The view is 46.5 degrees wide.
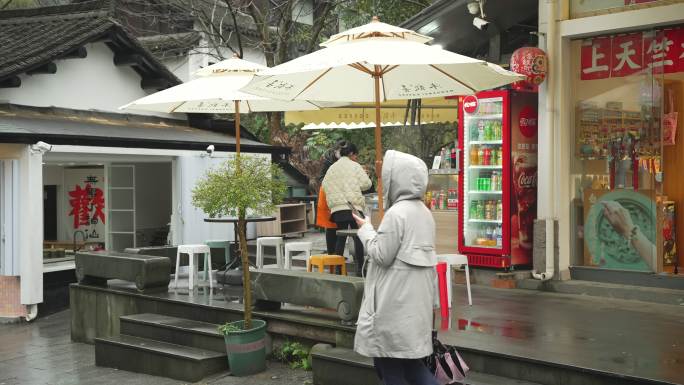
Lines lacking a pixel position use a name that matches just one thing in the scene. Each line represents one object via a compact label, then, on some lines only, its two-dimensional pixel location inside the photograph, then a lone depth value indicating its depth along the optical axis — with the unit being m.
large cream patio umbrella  6.54
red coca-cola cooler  9.85
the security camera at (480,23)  9.87
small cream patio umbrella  9.15
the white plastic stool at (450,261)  7.93
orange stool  8.99
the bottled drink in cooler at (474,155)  10.23
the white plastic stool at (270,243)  10.62
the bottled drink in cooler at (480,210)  10.17
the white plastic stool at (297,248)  9.90
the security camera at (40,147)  10.92
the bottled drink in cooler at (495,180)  10.02
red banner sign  8.88
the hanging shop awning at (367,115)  14.62
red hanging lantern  9.26
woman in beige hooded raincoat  4.86
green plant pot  7.51
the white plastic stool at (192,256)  9.97
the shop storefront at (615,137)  9.00
